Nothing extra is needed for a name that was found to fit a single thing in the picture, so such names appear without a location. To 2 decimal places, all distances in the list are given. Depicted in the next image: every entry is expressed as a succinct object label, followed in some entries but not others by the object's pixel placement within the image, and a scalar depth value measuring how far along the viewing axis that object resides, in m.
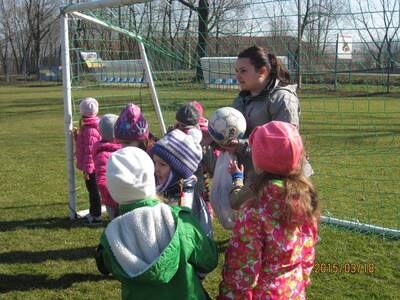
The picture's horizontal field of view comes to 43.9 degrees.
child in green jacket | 2.12
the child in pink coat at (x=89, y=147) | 5.54
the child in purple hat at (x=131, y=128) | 3.79
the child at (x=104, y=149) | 4.78
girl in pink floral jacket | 2.26
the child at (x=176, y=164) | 2.82
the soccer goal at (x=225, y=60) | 4.85
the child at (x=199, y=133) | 3.79
